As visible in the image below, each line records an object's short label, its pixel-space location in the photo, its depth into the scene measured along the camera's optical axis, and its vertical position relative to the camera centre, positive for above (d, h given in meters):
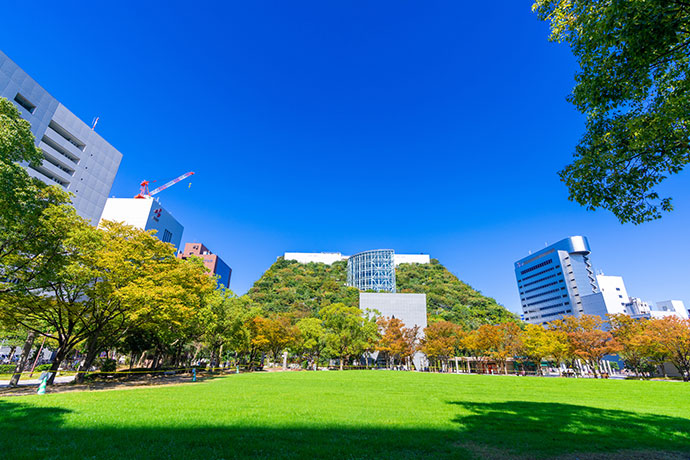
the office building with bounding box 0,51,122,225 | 46.84 +35.49
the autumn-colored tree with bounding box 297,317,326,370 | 47.16 +2.67
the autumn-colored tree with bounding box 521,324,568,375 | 40.12 +2.17
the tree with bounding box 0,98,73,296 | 12.98 +5.92
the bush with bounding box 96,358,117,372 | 28.27 -1.28
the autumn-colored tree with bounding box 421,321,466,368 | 49.53 +2.65
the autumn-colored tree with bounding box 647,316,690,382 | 33.09 +2.48
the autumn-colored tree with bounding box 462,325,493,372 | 44.75 +2.39
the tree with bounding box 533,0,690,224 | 5.29 +5.23
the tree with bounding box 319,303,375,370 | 47.41 +3.61
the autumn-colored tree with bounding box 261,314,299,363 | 44.09 +2.84
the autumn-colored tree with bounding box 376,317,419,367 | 52.97 +2.66
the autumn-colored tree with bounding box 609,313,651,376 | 35.72 +2.73
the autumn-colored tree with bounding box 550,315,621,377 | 39.45 +2.51
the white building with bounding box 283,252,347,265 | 129.88 +38.58
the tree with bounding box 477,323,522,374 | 44.12 +2.61
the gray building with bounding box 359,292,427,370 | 68.62 +10.75
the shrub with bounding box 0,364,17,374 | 31.87 -2.00
